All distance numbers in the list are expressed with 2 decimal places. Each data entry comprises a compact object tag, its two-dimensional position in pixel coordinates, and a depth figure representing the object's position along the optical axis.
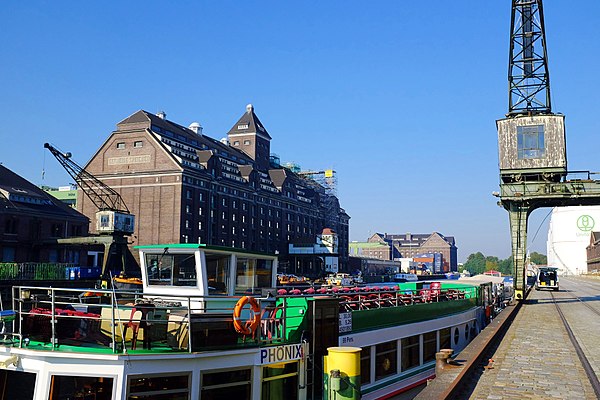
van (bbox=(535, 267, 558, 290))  67.50
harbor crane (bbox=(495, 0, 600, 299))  39.34
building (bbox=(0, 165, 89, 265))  62.53
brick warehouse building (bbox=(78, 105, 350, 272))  88.50
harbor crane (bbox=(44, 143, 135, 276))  66.12
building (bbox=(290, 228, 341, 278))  119.38
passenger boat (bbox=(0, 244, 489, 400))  9.31
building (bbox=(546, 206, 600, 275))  191.50
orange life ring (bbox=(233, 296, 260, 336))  10.09
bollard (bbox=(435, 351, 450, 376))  13.32
